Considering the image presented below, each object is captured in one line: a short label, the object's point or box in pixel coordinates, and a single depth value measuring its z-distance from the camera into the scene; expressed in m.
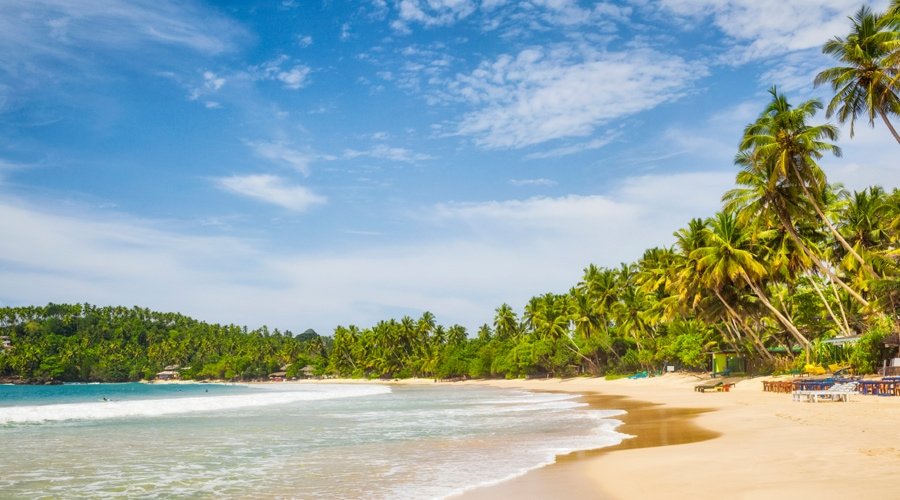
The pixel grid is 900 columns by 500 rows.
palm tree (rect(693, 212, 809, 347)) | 36.53
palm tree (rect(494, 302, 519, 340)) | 102.31
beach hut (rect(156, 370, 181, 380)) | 164.40
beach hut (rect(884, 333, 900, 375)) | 27.48
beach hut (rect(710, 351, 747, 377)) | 47.84
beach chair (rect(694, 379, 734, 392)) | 36.99
